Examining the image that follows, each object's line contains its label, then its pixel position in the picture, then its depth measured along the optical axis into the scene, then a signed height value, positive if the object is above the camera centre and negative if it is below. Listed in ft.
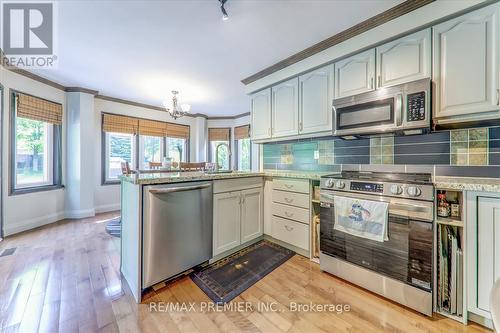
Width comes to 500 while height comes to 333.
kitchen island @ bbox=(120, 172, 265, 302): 5.40 -1.54
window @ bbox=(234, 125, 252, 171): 18.99 +1.77
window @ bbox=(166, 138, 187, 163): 17.97 +1.62
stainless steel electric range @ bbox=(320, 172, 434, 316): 4.90 -2.08
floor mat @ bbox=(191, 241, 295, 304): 5.85 -3.44
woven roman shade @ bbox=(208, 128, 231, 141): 20.07 +3.07
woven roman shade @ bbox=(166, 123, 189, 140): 17.66 +3.01
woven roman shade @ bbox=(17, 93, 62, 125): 10.31 +2.97
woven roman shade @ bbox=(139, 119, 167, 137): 15.99 +3.02
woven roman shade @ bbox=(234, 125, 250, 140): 18.69 +3.09
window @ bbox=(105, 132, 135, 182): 14.80 +1.00
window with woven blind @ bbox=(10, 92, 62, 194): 10.30 +1.16
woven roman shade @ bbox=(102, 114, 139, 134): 14.30 +2.96
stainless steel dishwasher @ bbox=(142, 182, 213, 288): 5.48 -1.83
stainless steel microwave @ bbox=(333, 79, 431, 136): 5.47 +1.62
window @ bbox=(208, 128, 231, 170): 20.10 +2.77
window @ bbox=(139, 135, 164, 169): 16.26 +1.29
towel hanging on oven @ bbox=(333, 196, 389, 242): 5.39 -1.41
